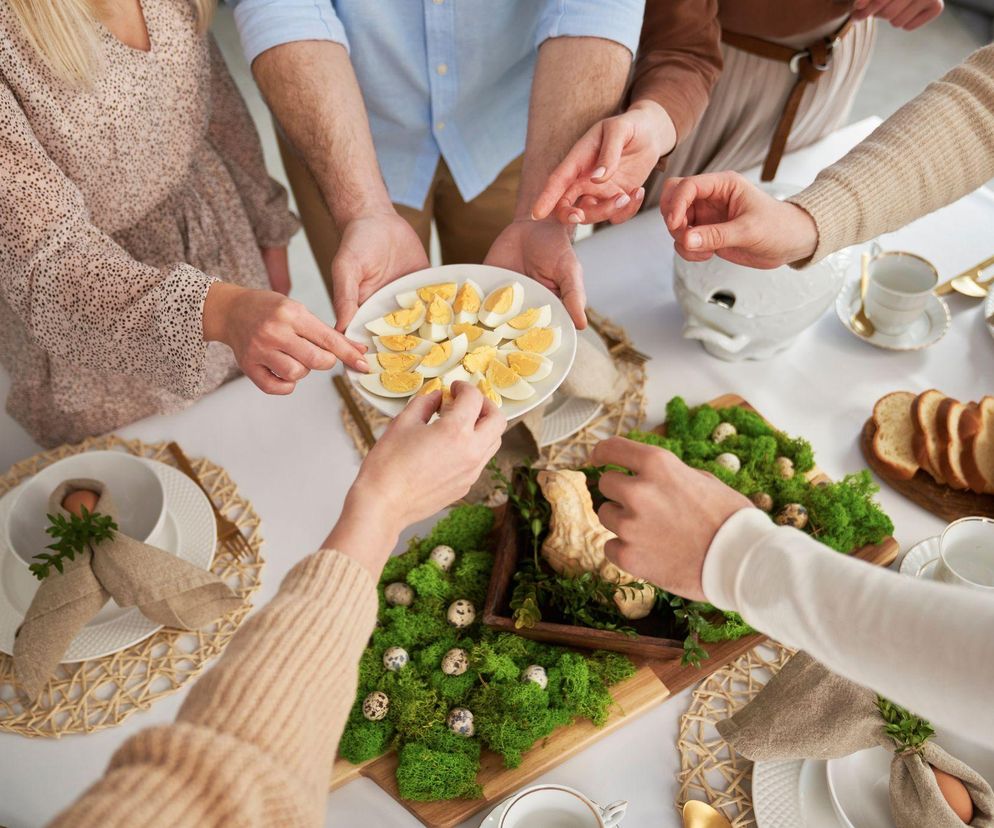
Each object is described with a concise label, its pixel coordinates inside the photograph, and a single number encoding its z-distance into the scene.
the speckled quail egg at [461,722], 0.96
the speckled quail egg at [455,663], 1.00
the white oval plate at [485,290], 1.11
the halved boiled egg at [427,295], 1.23
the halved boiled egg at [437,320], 1.21
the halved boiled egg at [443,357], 1.19
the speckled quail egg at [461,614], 1.05
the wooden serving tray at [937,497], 1.20
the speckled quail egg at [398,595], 1.08
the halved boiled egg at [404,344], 1.19
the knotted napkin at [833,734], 0.81
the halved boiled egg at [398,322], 1.21
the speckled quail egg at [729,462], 1.19
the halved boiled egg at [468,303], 1.23
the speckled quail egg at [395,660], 1.01
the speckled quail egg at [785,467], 1.19
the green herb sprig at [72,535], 0.99
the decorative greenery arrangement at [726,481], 1.03
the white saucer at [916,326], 1.40
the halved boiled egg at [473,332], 1.22
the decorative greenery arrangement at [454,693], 0.94
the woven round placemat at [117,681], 1.04
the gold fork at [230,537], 1.18
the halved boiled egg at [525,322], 1.19
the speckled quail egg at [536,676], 0.98
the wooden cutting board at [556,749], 0.94
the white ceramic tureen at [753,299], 1.24
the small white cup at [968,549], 1.00
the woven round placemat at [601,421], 1.29
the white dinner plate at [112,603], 1.07
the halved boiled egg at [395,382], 1.14
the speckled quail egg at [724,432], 1.25
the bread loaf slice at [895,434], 1.23
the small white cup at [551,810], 0.83
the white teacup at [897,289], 1.35
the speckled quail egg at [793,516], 1.11
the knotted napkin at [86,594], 0.99
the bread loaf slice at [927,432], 1.20
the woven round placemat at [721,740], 0.95
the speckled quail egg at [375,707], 0.98
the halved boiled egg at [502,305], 1.21
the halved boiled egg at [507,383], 1.12
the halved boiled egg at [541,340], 1.16
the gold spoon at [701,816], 0.92
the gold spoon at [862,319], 1.42
